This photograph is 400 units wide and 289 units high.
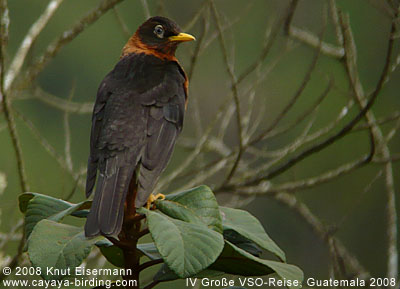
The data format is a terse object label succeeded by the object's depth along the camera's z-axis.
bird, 6.02
